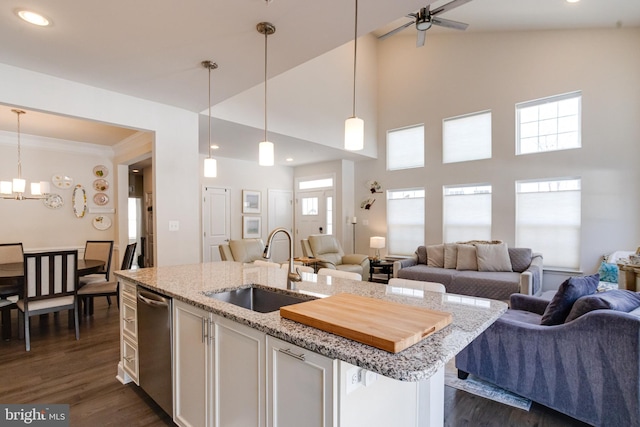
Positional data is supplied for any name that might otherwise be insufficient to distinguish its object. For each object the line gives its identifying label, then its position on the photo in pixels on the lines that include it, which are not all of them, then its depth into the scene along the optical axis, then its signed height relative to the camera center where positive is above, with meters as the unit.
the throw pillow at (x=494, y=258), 5.02 -0.77
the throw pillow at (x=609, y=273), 4.20 -0.85
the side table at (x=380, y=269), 6.34 -1.25
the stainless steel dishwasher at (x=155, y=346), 1.90 -0.88
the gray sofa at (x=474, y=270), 4.49 -0.98
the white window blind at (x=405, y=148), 6.66 +1.40
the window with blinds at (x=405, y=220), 6.67 -0.21
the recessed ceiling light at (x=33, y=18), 2.02 +1.30
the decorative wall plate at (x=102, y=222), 5.60 -0.19
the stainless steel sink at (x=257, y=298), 1.90 -0.56
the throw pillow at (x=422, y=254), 5.95 -0.83
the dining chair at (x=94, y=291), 3.83 -0.99
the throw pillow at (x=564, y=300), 2.21 -0.64
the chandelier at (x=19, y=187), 3.91 +0.32
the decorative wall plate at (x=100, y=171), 5.59 +0.73
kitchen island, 1.02 -0.56
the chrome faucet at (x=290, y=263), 1.90 -0.34
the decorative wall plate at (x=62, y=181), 5.16 +0.51
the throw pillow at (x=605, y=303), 1.96 -0.60
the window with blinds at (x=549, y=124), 4.99 +1.46
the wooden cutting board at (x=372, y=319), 1.04 -0.42
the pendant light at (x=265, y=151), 2.31 +0.48
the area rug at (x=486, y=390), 2.25 -1.39
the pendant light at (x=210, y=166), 2.81 +0.43
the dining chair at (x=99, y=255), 4.42 -0.66
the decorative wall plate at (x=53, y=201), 5.09 +0.17
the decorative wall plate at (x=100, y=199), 5.57 +0.22
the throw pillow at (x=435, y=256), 5.64 -0.82
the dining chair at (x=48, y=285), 3.10 -0.76
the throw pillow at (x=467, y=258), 5.28 -0.81
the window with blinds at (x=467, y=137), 5.82 +1.43
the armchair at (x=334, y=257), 6.05 -0.92
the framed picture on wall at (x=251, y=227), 7.19 -0.37
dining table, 3.14 -0.73
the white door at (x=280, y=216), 7.65 -0.13
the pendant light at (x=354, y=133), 2.03 +0.51
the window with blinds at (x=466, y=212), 5.85 -0.02
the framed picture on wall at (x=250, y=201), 7.16 +0.24
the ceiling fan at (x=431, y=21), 3.67 +2.37
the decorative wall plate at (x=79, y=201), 5.34 +0.18
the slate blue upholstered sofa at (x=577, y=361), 1.78 -0.98
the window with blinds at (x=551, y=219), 5.00 -0.14
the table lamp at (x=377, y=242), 6.64 -0.67
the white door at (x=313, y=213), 7.46 -0.05
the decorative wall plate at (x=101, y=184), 5.57 +0.49
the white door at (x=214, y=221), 6.51 -0.20
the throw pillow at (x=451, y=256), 5.48 -0.80
